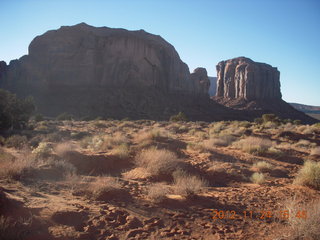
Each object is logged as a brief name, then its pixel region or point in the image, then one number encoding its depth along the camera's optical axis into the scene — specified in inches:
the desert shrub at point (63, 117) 1451.2
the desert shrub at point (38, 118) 1160.8
